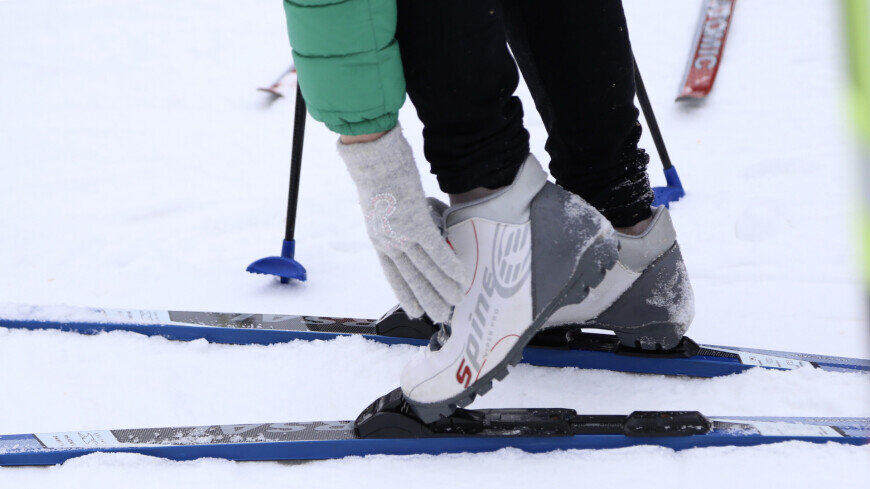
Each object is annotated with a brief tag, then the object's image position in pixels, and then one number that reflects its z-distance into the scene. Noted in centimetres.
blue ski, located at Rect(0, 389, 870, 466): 473
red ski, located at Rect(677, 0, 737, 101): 675
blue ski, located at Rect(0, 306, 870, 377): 486
